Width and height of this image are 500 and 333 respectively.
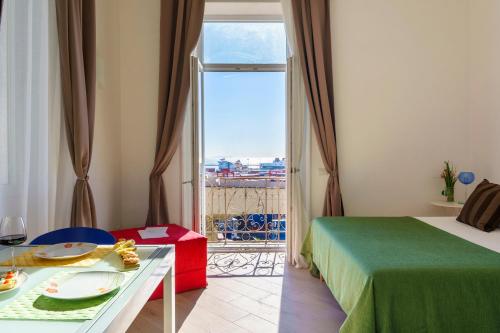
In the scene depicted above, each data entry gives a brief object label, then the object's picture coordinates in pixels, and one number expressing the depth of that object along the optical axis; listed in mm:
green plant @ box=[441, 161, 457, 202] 3330
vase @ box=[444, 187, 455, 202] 3328
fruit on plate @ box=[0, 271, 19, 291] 1020
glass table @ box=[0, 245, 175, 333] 825
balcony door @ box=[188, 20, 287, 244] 3715
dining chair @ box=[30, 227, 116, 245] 1747
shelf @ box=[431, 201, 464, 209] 3108
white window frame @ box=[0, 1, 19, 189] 1897
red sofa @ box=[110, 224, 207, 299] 2723
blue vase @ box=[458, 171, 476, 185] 3129
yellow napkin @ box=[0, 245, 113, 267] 1279
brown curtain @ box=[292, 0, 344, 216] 3346
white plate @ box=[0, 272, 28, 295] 1010
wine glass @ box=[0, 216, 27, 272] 1193
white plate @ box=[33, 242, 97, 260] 1341
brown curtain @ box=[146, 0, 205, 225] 3338
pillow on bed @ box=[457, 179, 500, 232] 2473
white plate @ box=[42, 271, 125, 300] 979
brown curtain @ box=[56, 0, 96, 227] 2420
